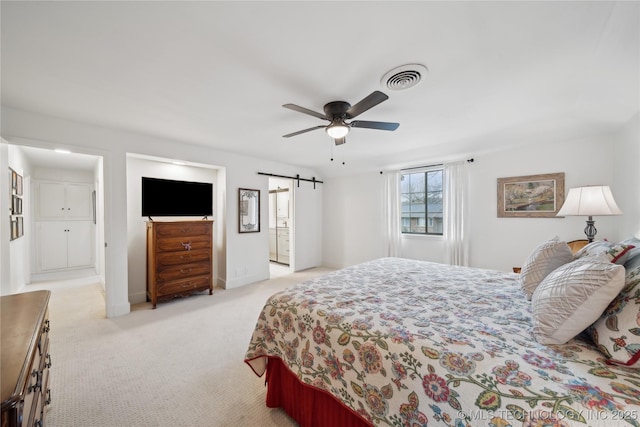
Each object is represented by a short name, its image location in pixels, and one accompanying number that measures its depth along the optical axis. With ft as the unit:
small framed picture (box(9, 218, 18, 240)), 10.55
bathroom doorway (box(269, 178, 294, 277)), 21.08
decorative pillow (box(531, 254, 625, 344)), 3.18
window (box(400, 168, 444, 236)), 14.28
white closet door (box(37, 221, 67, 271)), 15.85
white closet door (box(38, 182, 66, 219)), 16.01
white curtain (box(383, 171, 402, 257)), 15.44
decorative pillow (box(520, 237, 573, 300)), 5.15
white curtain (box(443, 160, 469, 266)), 12.82
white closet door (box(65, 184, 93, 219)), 17.13
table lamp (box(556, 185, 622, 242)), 7.39
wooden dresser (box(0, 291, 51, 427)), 2.08
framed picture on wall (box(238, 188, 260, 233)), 14.37
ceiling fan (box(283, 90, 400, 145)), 7.22
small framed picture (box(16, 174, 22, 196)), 11.32
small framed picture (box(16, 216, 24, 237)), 11.66
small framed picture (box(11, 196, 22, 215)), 10.67
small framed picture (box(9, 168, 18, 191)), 10.05
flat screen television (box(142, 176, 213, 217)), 11.56
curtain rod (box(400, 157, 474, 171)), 12.58
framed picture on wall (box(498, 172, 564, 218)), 10.58
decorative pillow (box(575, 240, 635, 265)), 4.13
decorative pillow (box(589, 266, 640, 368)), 2.83
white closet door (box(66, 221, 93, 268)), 17.03
